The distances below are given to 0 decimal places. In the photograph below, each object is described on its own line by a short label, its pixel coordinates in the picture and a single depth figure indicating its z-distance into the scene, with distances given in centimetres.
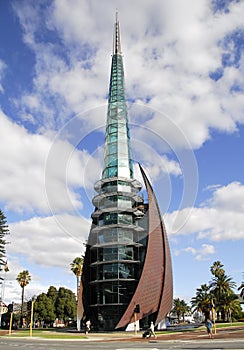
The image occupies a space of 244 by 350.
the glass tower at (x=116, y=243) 4756
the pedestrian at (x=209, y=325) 2502
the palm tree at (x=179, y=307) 11956
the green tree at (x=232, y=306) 6625
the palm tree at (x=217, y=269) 7075
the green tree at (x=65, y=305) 7169
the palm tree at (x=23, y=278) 7552
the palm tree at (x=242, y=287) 6996
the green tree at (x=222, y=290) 6750
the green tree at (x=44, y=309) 6875
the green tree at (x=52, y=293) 7275
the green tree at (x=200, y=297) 7071
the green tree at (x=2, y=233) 6184
